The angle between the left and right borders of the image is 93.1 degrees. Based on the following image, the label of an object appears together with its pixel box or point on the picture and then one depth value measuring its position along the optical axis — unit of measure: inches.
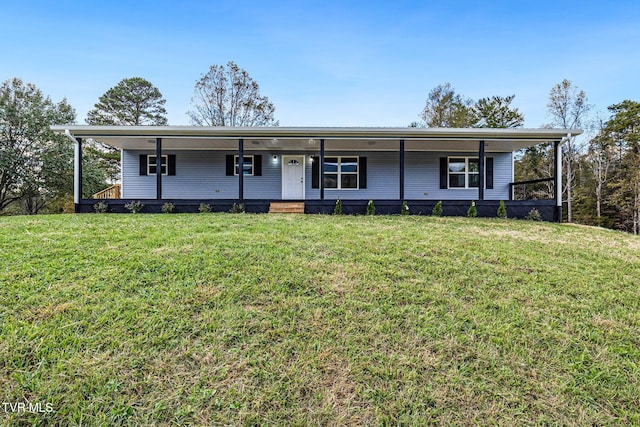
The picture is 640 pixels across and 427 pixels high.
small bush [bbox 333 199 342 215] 361.4
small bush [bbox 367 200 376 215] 358.6
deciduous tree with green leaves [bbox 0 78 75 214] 567.5
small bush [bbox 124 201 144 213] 362.6
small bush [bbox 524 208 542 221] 357.7
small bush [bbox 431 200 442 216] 362.6
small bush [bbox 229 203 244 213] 364.8
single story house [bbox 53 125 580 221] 436.1
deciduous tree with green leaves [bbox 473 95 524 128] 844.6
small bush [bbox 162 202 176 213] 360.5
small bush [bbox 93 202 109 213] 363.3
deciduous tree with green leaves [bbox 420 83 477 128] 846.5
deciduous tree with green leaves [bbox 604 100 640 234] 632.4
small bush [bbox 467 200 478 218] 360.2
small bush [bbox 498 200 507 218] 360.2
